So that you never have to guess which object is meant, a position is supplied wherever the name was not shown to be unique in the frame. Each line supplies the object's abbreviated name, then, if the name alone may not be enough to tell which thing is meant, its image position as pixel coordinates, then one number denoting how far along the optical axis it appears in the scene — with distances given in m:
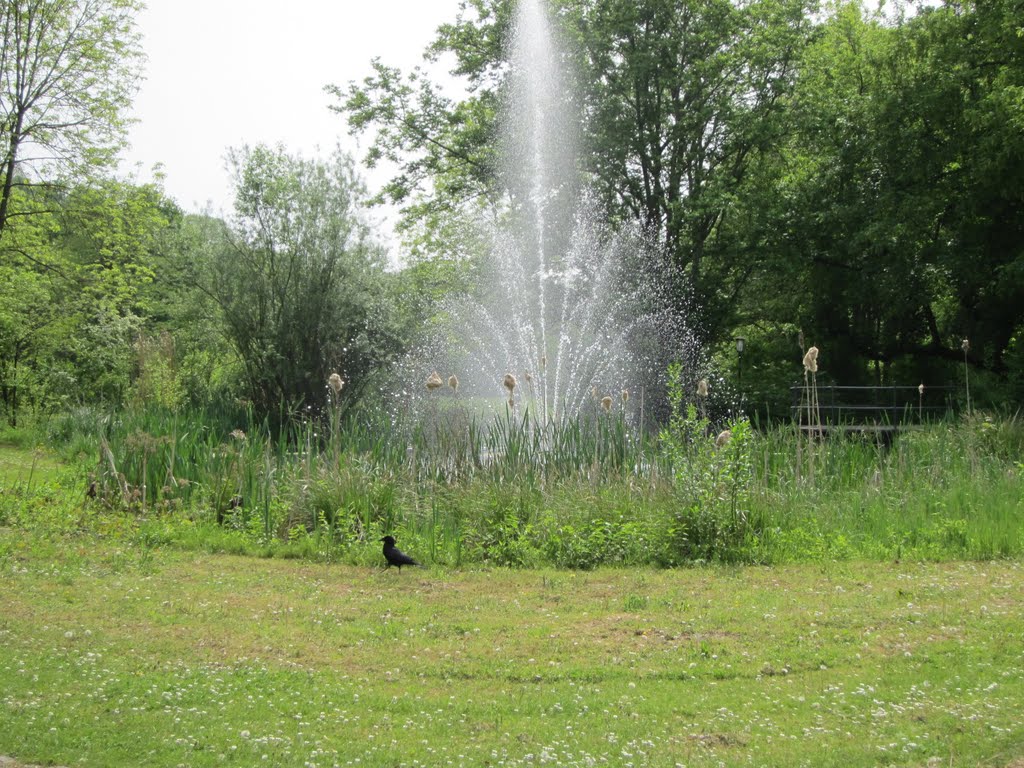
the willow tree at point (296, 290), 22.09
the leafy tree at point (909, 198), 21.25
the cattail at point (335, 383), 10.24
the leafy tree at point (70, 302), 23.58
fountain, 23.30
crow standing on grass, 7.96
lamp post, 26.08
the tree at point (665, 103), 25.59
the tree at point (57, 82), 22.50
